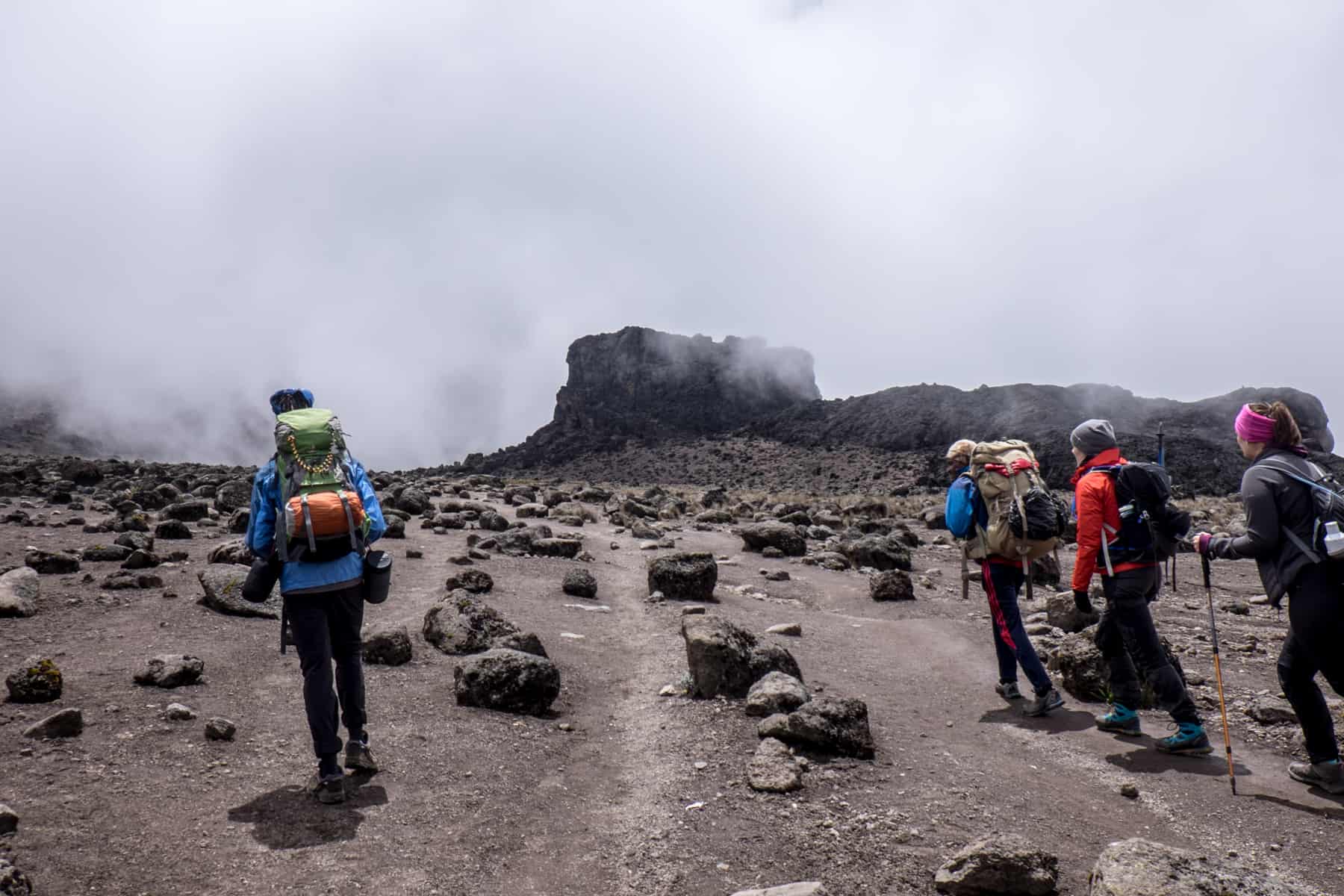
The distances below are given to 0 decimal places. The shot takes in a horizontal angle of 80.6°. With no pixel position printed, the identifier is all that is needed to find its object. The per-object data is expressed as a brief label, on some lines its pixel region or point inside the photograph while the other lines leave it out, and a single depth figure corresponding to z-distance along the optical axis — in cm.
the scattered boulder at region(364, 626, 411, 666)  730
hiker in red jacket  546
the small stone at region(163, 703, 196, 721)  554
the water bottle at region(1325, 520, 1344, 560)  432
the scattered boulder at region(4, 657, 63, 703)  552
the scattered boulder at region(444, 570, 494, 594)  1080
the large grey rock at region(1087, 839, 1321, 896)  312
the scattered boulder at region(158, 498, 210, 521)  1606
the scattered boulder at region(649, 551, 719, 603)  1153
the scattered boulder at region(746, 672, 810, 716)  595
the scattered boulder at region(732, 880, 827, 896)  348
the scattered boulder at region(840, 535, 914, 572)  1603
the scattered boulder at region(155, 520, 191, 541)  1362
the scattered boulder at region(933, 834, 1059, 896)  353
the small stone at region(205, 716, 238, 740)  525
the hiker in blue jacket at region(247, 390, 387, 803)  448
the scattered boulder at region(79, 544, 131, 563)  1079
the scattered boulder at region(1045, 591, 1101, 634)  902
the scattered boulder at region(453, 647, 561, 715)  626
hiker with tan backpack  614
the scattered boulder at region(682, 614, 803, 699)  657
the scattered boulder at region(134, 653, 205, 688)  612
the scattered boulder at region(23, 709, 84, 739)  500
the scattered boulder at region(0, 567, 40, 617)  779
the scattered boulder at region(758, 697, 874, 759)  527
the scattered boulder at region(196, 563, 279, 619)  852
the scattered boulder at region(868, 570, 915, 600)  1254
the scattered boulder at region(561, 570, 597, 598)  1160
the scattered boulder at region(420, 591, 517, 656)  788
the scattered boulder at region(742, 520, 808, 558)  1764
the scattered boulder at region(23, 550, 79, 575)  990
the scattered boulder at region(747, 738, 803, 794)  475
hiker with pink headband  446
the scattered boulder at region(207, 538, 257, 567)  1073
